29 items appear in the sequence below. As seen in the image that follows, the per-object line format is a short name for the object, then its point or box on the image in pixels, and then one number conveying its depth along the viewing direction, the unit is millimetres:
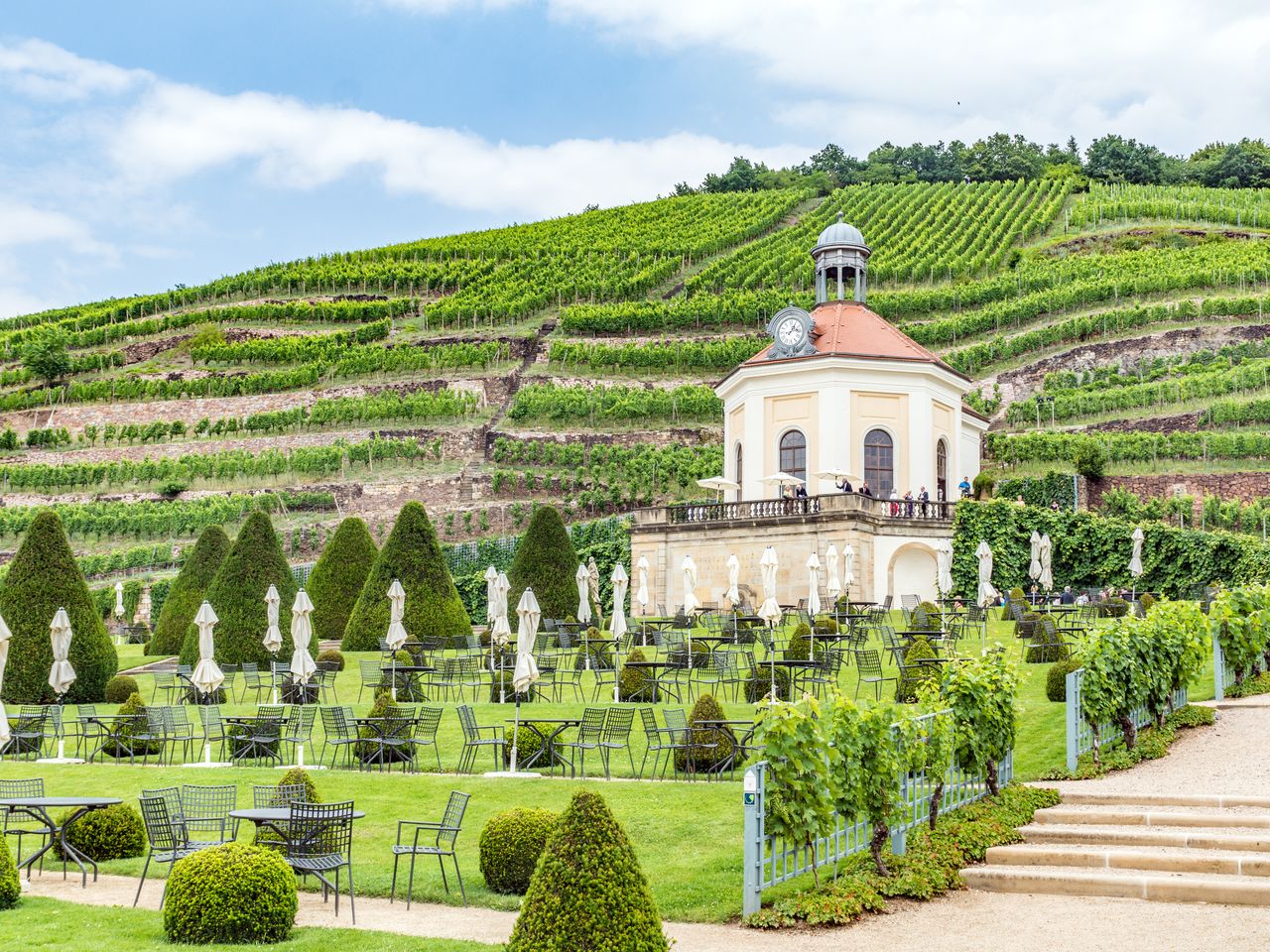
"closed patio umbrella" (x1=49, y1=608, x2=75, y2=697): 18859
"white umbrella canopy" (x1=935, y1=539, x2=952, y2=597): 28625
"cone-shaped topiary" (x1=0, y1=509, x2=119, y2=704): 22266
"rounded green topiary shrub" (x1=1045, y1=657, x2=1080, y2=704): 17766
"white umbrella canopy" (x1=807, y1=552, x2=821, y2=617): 26734
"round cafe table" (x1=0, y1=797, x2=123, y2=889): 11047
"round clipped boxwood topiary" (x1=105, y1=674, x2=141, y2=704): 22219
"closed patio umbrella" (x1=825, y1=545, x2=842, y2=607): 28325
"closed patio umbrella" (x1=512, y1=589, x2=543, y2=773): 17250
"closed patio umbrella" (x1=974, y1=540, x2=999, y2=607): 26250
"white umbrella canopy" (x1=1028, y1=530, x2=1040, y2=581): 28297
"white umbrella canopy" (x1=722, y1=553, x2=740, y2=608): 28094
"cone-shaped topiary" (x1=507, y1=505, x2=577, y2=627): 29234
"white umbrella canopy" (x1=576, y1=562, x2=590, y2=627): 26250
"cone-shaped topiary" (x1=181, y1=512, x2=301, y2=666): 24578
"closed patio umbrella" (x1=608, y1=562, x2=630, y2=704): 21453
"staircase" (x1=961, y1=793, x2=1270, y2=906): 10352
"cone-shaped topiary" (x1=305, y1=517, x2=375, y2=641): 30031
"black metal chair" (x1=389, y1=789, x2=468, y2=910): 10773
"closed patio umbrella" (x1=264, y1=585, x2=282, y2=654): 22828
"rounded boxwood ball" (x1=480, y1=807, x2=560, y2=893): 11039
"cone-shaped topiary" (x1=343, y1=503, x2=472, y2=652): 27188
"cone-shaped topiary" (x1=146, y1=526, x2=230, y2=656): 28547
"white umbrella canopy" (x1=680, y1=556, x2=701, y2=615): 27641
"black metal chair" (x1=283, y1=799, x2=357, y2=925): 10297
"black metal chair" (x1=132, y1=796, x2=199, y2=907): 10953
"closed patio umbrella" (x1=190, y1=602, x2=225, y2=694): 19031
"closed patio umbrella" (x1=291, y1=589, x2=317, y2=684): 19578
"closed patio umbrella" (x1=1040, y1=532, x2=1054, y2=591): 28272
